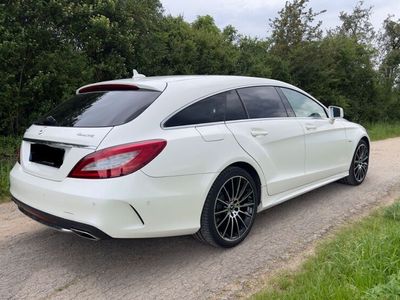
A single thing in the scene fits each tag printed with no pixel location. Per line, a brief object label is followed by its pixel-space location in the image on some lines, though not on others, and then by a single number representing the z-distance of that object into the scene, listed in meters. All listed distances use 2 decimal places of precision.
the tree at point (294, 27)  16.78
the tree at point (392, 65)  19.69
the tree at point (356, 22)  27.92
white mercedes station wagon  3.03
